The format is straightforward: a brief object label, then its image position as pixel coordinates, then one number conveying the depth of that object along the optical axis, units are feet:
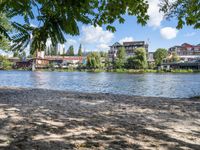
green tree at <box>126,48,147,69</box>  240.57
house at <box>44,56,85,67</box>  374.62
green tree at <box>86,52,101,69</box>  292.04
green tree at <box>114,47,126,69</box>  276.85
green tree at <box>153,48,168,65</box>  282.29
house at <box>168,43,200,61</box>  377.50
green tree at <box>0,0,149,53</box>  5.97
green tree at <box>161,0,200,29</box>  12.74
